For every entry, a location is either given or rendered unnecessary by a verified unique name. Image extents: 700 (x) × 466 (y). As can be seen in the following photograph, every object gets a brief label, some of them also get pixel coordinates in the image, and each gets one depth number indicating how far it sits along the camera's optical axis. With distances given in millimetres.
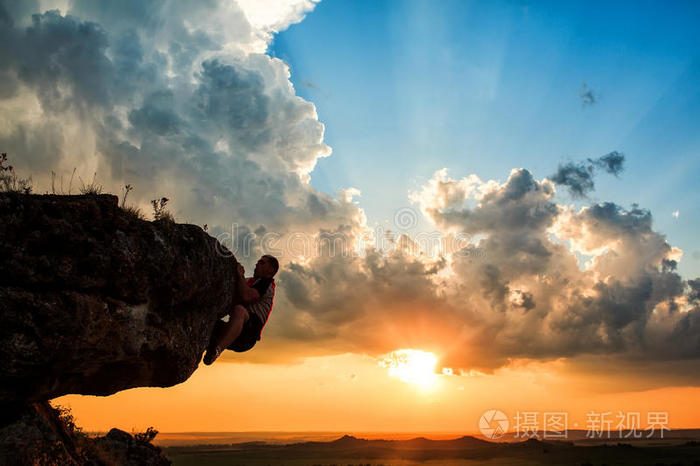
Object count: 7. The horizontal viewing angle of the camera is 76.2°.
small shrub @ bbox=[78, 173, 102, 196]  10719
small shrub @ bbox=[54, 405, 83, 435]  14547
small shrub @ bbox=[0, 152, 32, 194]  9672
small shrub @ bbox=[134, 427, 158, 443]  16939
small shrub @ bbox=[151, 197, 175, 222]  11727
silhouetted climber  12938
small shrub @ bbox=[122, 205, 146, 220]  11102
